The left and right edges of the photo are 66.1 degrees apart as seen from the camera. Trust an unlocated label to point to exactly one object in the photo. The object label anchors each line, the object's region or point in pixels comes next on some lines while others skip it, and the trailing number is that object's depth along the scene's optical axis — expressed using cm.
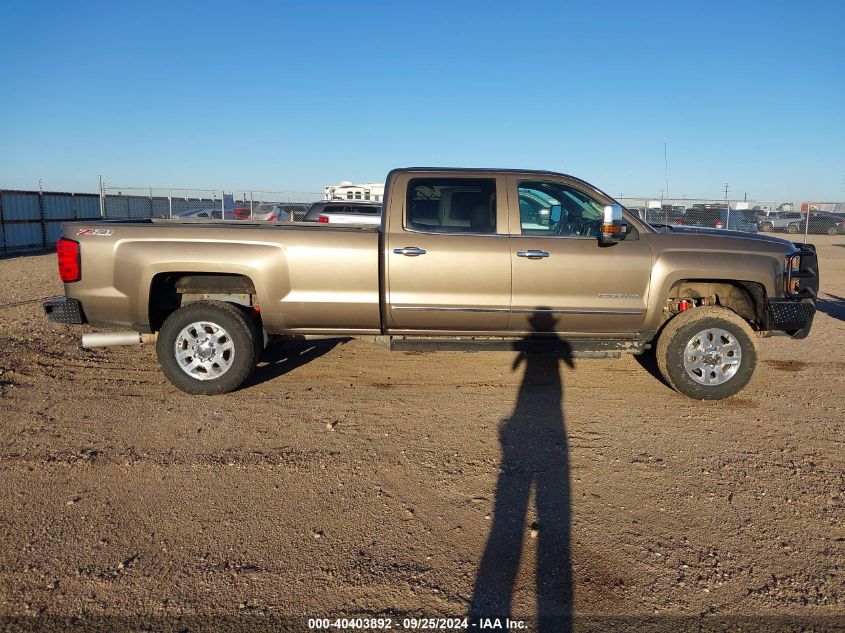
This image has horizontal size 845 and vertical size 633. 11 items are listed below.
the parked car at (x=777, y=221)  3596
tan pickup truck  552
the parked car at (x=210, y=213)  2439
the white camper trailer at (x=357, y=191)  3070
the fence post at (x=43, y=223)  2166
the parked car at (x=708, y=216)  2284
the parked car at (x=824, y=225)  3466
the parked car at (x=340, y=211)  1698
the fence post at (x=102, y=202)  2442
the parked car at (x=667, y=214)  2367
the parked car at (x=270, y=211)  2312
